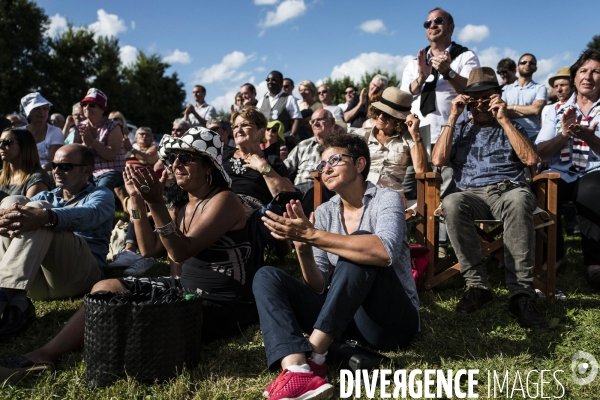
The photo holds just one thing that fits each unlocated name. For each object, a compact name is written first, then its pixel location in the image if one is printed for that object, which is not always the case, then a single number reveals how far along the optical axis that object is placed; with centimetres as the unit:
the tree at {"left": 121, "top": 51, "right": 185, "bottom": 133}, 3419
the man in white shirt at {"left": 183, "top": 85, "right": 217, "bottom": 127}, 1020
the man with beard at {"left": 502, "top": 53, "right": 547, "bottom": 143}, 690
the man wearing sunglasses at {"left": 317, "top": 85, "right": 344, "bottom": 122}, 955
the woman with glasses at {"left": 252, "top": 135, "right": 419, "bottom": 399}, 261
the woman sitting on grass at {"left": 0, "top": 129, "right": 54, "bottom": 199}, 491
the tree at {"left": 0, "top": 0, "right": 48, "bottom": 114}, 2391
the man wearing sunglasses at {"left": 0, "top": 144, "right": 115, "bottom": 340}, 357
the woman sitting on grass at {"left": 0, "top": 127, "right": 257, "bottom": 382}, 306
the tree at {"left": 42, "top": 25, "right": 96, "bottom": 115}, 2595
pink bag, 426
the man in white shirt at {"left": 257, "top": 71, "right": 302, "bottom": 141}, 873
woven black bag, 266
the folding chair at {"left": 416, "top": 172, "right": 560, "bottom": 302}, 412
